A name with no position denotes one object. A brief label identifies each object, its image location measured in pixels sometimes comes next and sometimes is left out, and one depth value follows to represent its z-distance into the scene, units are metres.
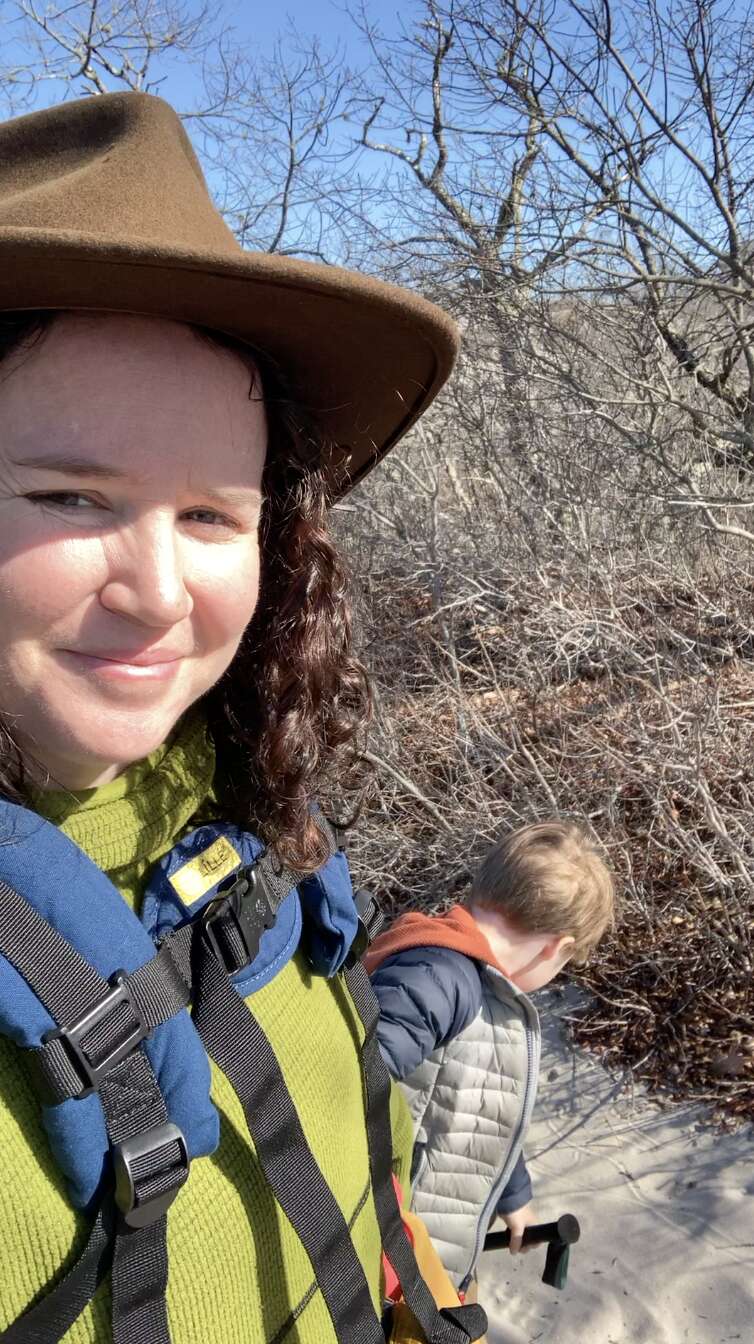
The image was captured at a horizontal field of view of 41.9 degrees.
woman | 0.88
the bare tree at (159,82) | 11.38
